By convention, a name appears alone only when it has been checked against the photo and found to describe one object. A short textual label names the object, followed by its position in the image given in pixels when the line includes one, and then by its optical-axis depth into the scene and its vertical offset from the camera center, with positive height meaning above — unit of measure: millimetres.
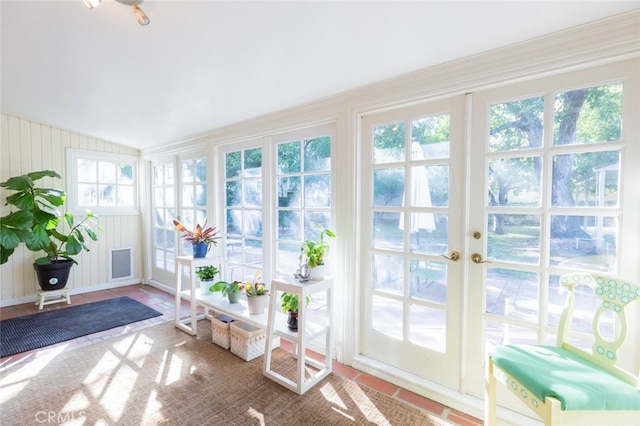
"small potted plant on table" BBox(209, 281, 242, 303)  2594 -736
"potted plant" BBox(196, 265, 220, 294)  2927 -704
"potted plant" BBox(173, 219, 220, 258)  2871 -342
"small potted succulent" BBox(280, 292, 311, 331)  2107 -736
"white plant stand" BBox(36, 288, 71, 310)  3513 -1124
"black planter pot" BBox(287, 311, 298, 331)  2104 -814
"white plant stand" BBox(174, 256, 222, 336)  2805 -827
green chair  1046 -645
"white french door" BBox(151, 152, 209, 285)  3643 +9
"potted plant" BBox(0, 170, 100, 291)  3049 -296
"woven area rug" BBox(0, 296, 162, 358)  2645 -1203
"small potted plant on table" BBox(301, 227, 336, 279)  2131 -348
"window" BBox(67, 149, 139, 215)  4023 +292
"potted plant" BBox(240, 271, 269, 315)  2371 -723
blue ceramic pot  2887 -431
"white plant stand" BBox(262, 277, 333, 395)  1943 -880
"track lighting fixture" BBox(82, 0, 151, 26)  1564 +992
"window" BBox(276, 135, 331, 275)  2475 +92
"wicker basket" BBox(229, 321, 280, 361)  2355 -1081
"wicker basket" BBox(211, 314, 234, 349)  2529 -1080
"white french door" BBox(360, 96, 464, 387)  1872 -220
